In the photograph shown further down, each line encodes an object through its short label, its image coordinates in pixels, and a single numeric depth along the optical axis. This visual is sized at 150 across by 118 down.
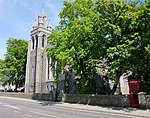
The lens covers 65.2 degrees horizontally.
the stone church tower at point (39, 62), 28.09
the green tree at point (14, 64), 32.55
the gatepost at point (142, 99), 10.25
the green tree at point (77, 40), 13.41
